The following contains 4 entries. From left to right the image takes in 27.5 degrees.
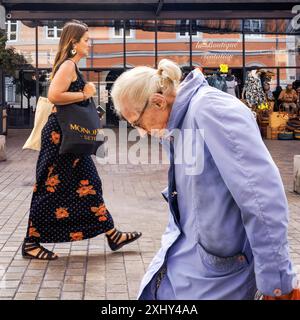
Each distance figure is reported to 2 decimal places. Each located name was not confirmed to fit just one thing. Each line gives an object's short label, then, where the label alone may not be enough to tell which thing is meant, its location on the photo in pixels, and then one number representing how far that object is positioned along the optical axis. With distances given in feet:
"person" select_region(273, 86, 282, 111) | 64.18
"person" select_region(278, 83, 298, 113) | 62.59
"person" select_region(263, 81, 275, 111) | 59.31
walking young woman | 15.30
